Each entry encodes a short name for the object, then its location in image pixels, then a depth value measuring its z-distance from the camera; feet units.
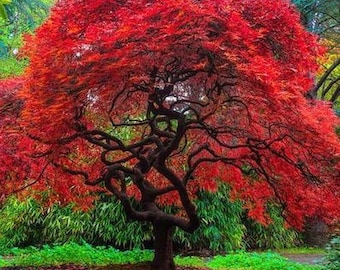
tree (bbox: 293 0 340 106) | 37.19
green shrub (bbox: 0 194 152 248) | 33.12
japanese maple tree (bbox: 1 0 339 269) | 13.39
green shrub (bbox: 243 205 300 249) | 38.45
